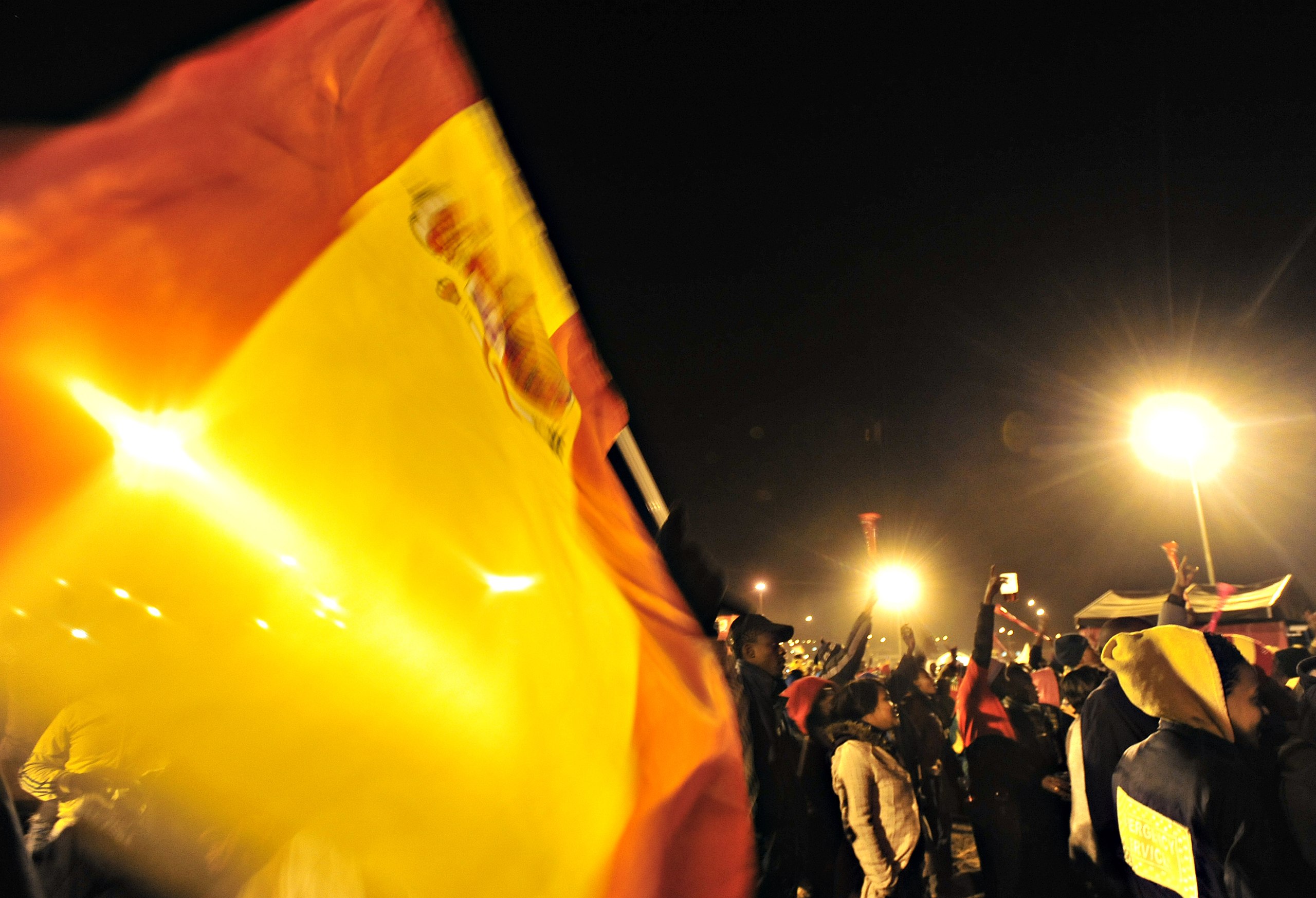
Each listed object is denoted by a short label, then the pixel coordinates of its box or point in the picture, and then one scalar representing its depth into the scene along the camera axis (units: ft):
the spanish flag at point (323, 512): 4.77
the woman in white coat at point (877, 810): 13.74
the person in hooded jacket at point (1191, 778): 9.20
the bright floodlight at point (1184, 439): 51.39
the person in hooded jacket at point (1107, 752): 13.91
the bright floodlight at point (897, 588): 30.52
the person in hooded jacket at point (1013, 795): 17.03
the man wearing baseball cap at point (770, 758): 11.39
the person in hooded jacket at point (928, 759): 21.07
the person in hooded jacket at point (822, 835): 13.50
